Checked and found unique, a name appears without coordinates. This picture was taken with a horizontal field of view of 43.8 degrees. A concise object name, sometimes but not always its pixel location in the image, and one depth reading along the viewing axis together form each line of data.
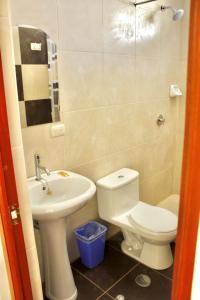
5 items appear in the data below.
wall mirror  1.45
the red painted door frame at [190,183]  0.51
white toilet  1.87
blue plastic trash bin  1.91
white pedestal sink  1.53
